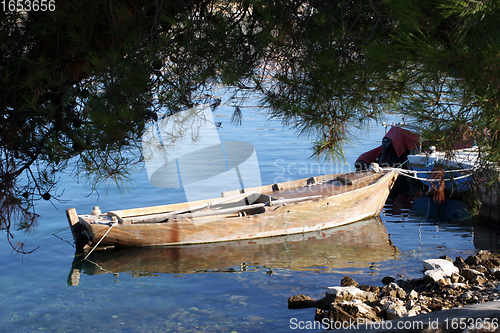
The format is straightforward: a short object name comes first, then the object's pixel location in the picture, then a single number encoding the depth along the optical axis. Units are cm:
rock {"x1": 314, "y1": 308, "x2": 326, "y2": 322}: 1184
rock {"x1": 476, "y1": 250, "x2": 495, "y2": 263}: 1486
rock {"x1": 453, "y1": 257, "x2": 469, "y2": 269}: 1461
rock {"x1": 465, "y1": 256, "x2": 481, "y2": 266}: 1465
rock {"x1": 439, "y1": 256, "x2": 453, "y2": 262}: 1548
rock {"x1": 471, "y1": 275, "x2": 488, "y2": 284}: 1281
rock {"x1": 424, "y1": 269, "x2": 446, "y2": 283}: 1298
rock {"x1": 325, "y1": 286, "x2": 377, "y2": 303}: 1197
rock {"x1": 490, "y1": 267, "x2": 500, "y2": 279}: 1335
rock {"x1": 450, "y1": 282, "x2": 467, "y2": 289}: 1243
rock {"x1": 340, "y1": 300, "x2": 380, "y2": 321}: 1084
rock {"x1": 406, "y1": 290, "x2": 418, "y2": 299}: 1173
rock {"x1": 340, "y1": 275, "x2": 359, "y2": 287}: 1347
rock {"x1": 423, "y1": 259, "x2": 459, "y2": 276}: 1354
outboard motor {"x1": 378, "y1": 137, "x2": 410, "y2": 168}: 2559
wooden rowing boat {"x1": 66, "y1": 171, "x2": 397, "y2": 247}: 1781
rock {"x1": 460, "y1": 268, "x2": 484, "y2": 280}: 1322
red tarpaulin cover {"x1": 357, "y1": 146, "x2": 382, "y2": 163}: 2725
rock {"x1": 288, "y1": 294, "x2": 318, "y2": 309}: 1270
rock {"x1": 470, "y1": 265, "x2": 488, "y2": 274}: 1387
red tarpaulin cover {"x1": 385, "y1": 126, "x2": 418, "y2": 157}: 2509
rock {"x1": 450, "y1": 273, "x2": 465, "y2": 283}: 1294
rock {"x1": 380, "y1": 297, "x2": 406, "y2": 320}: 1075
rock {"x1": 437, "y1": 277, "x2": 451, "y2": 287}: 1273
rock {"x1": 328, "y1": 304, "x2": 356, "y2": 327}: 1094
